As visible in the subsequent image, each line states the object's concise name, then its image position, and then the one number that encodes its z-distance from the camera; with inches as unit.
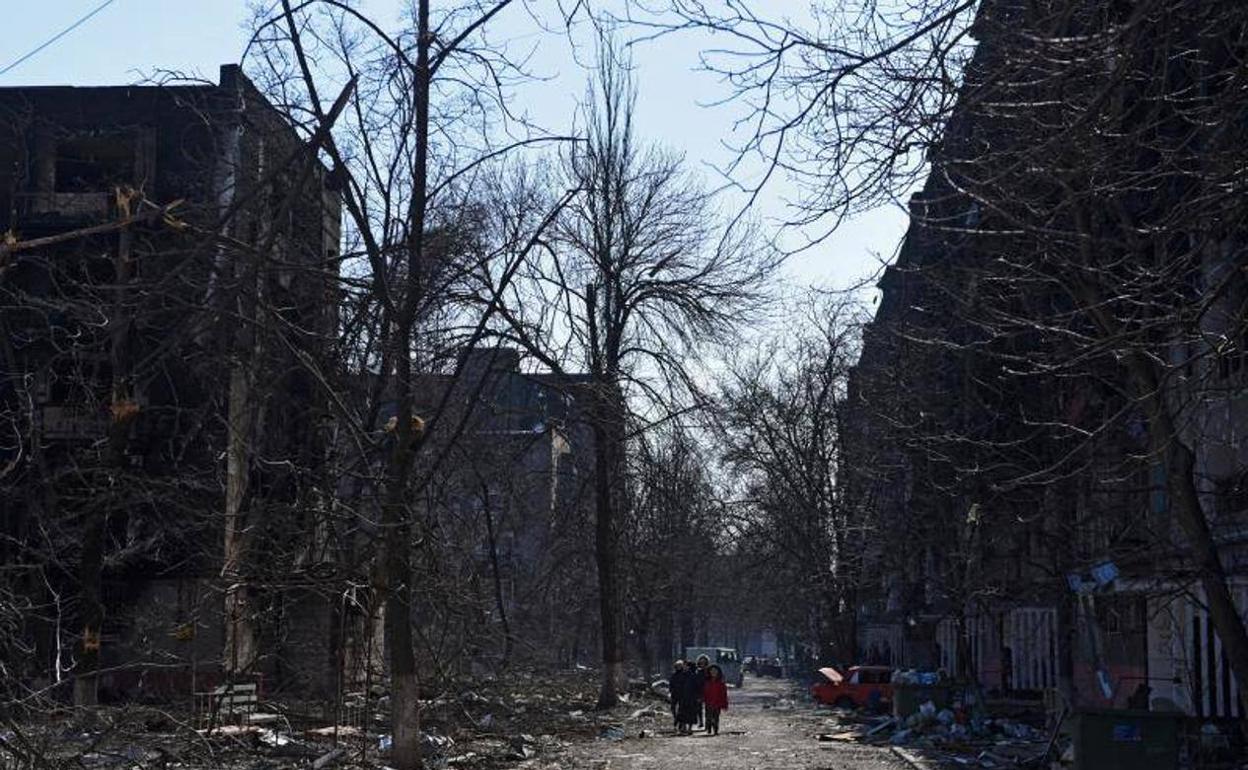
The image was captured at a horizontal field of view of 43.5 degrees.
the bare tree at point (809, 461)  2167.8
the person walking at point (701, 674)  1315.2
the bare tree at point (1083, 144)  326.3
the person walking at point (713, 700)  1306.6
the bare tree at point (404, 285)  671.1
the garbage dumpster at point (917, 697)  1327.5
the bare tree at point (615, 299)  1376.7
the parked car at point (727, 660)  3356.3
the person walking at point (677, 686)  1312.7
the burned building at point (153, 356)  557.6
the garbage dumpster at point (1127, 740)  666.2
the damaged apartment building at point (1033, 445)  382.6
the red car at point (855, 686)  1931.6
